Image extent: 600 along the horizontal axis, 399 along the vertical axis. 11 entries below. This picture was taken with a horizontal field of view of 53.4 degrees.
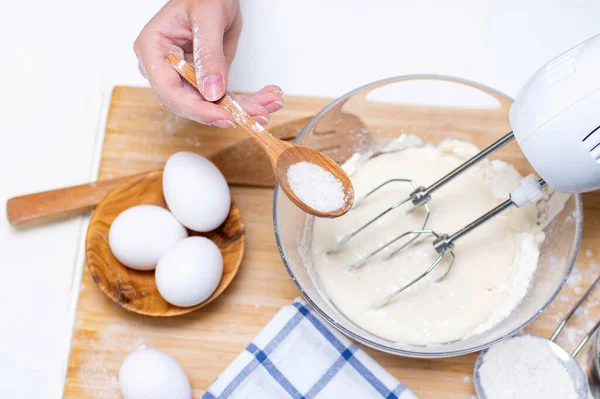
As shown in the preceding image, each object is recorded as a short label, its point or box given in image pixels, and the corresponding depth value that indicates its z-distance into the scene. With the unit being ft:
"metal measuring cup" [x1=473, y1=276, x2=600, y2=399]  3.50
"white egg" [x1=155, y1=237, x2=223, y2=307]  3.50
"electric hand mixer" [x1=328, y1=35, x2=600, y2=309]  2.66
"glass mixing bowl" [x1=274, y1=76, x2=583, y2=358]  3.46
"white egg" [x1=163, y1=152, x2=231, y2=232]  3.66
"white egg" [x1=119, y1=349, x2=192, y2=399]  3.40
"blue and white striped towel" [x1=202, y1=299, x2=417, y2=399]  3.61
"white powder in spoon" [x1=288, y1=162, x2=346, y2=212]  3.23
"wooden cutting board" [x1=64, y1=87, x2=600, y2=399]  3.69
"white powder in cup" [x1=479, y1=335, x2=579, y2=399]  3.47
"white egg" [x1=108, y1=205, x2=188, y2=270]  3.65
